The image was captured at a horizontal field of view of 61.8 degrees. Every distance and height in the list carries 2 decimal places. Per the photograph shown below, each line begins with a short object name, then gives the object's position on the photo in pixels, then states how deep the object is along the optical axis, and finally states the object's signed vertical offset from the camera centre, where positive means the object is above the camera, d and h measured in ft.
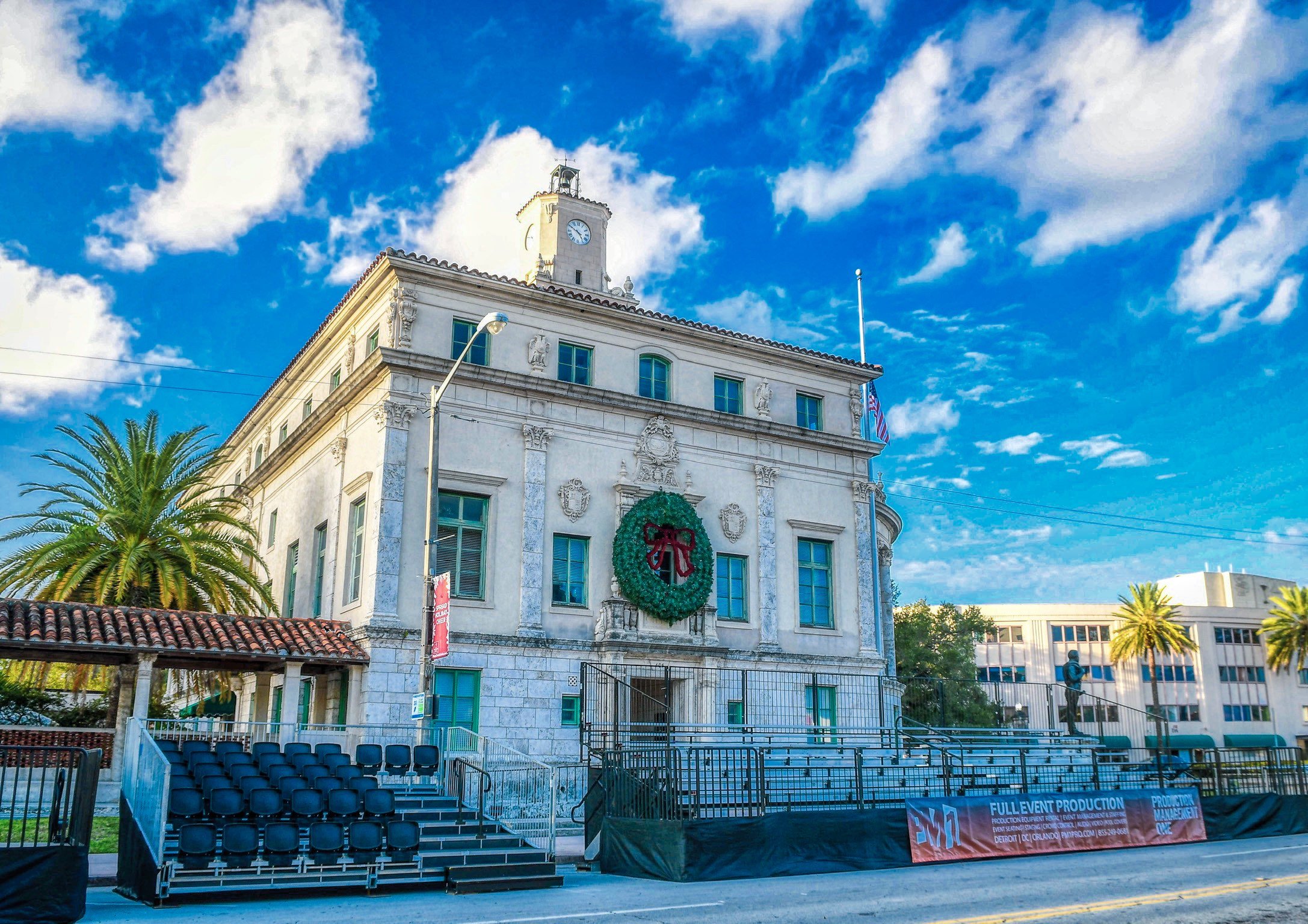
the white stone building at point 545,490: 81.71 +20.04
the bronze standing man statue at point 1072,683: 93.25 +4.43
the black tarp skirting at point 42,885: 37.45 -5.06
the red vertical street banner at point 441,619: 59.93 +6.27
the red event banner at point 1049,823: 63.21 -5.37
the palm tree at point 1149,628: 247.29 +23.66
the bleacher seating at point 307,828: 45.44 -4.07
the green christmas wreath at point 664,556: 87.45 +14.18
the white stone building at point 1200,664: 274.77 +17.92
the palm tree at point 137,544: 85.92 +15.15
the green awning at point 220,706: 114.83 +3.04
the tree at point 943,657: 191.31 +13.99
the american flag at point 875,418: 105.70 +29.92
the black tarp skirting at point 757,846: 54.19 -5.62
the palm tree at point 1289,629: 246.47 +23.52
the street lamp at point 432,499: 60.85 +13.48
